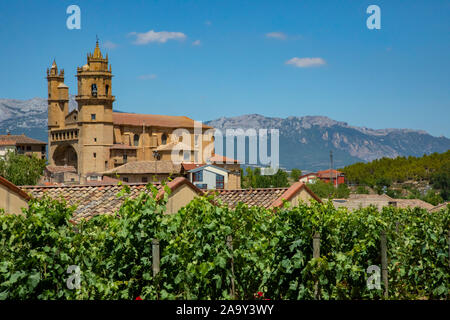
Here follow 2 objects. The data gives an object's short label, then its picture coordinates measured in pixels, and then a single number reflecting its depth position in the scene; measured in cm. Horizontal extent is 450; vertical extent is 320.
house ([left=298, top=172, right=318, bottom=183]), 16195
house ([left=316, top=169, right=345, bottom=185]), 14681
